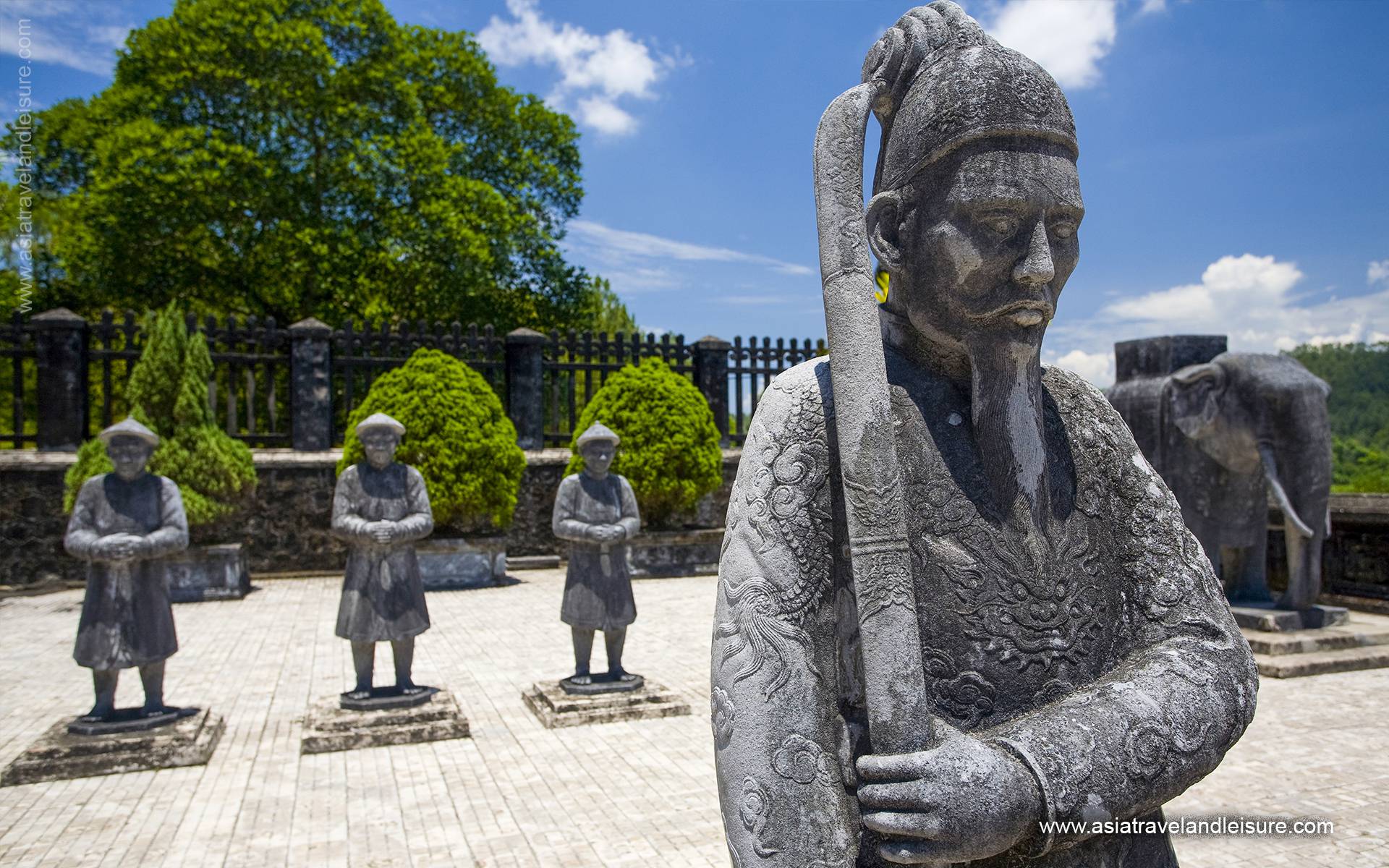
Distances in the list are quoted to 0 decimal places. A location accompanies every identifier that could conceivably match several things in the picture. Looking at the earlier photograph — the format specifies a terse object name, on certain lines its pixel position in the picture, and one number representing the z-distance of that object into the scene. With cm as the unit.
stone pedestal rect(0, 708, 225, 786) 539
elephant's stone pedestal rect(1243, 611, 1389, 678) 729
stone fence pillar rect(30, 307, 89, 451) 1245
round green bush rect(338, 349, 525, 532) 1296
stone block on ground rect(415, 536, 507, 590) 1298
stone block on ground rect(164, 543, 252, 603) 1159
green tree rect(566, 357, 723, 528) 1410
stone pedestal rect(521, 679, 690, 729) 648
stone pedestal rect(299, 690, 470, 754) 593
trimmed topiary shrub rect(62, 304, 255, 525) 1159
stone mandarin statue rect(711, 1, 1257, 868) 143
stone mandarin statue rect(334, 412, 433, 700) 647
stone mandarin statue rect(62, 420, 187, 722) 583
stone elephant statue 768
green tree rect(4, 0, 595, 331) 1819
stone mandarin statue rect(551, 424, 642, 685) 697
